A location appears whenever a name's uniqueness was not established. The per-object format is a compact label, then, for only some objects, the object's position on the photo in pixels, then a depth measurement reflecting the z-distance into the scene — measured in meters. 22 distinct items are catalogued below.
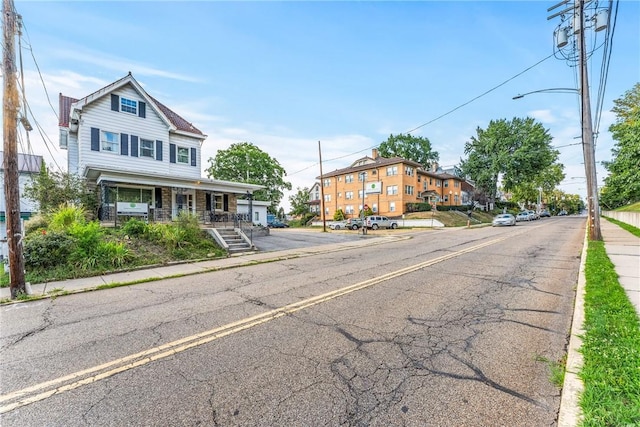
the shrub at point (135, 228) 12.00
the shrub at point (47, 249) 8.70
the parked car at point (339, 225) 38.72
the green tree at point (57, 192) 14.09
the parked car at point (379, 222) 35.31
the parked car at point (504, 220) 32.28
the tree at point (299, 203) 57.22
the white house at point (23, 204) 19.47
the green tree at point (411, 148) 62.38
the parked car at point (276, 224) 46.47
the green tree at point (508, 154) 44.00
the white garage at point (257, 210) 33.77
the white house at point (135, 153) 16.77
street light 13.97
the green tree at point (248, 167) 44.72
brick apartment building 42.62
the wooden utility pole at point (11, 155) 6.72
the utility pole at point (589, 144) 14.34
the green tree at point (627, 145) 17.19
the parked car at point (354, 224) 35.32
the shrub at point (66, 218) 10.72
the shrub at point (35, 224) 11.50
